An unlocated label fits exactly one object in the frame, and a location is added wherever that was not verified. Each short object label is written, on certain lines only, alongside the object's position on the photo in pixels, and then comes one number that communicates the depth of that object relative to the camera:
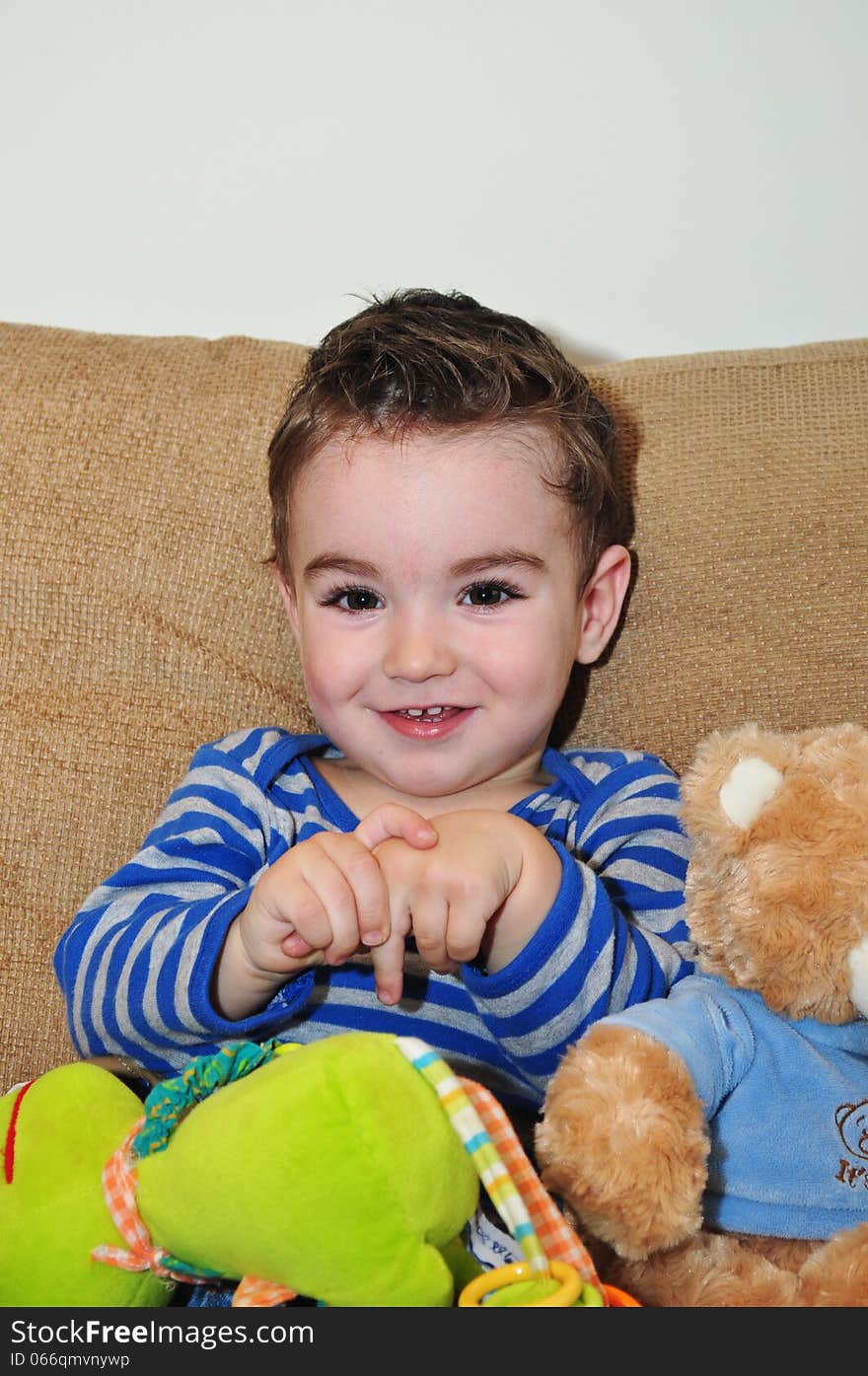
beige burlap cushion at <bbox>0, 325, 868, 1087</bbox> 1.24
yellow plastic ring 0.69
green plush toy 0.68
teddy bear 0.78
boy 0.98
